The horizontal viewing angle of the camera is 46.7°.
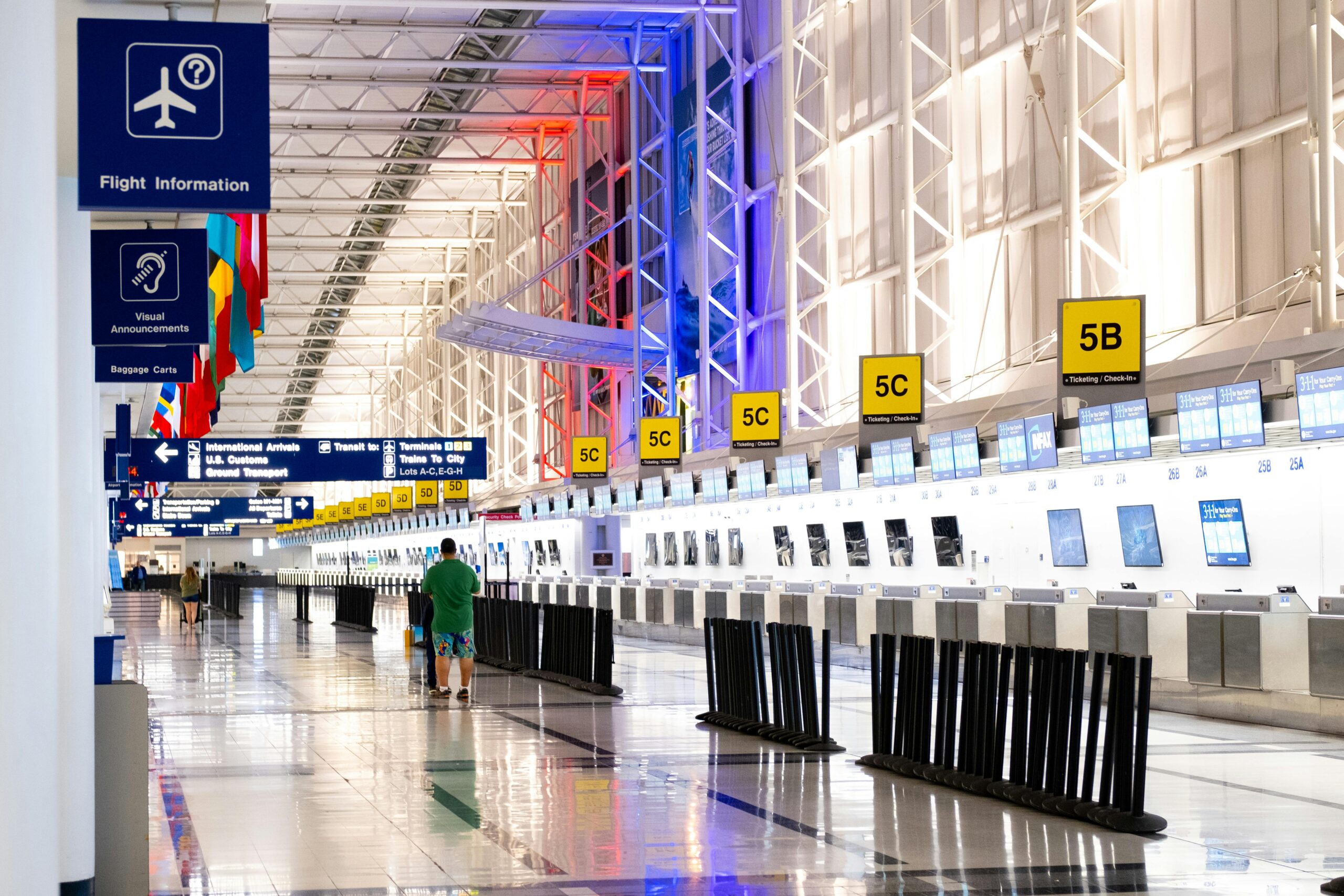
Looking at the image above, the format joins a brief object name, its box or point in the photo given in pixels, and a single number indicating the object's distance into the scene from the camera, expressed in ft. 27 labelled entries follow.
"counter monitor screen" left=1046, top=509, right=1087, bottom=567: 56.95
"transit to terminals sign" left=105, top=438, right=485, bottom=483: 102.32
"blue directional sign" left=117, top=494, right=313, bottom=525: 154.51
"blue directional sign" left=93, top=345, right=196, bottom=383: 41.14
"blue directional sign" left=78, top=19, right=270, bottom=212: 22.80
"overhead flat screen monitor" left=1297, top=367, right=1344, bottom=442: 39.11
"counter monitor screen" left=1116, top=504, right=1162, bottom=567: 52.39
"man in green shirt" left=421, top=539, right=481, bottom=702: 53.26
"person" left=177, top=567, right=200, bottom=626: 123.44
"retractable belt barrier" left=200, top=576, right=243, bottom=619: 151.94
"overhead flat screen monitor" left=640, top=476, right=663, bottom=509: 96.63
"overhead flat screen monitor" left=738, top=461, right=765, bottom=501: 80.59
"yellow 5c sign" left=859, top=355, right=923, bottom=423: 63.72
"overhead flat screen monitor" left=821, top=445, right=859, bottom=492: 69.10
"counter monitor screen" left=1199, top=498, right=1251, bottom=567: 47.67
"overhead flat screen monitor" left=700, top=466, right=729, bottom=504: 86.12
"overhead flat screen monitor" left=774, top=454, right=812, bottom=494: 74.43
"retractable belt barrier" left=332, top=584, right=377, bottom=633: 112.68
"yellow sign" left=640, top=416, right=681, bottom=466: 95.86
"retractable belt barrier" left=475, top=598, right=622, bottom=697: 57.26
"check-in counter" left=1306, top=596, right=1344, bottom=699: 40.55
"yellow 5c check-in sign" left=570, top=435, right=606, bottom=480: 112.47
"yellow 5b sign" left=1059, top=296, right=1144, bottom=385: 47.65
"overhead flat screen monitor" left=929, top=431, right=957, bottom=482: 60.85
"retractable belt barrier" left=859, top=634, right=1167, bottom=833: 27.81
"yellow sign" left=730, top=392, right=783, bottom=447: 80.02
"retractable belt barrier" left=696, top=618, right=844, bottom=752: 39.68
